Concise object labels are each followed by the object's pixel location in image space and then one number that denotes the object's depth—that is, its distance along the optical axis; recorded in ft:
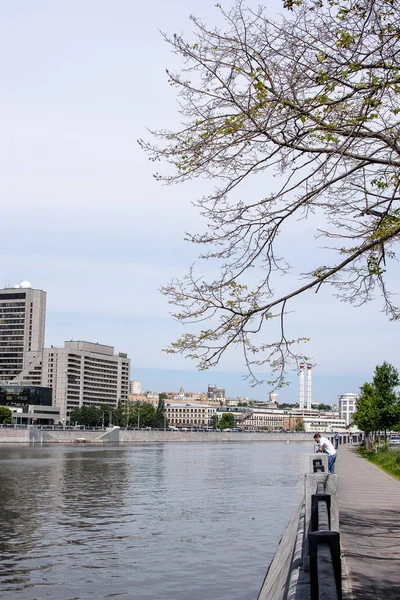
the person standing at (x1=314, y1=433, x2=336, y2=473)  74.38
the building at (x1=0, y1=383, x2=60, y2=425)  576.20
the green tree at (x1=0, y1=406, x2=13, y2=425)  488.44
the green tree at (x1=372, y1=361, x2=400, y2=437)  194.49
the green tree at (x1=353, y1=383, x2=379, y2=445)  202.38
